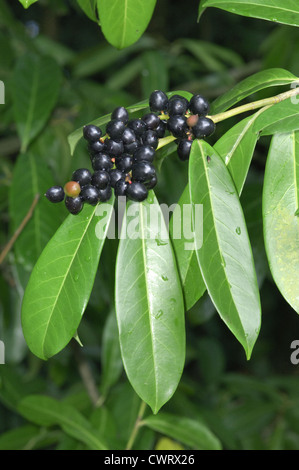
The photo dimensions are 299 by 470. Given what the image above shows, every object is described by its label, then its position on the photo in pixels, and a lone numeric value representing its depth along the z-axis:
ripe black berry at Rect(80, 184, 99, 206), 0.72
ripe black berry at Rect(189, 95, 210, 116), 0.74
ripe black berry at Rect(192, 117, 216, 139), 0.72
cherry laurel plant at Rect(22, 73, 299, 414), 0.69
